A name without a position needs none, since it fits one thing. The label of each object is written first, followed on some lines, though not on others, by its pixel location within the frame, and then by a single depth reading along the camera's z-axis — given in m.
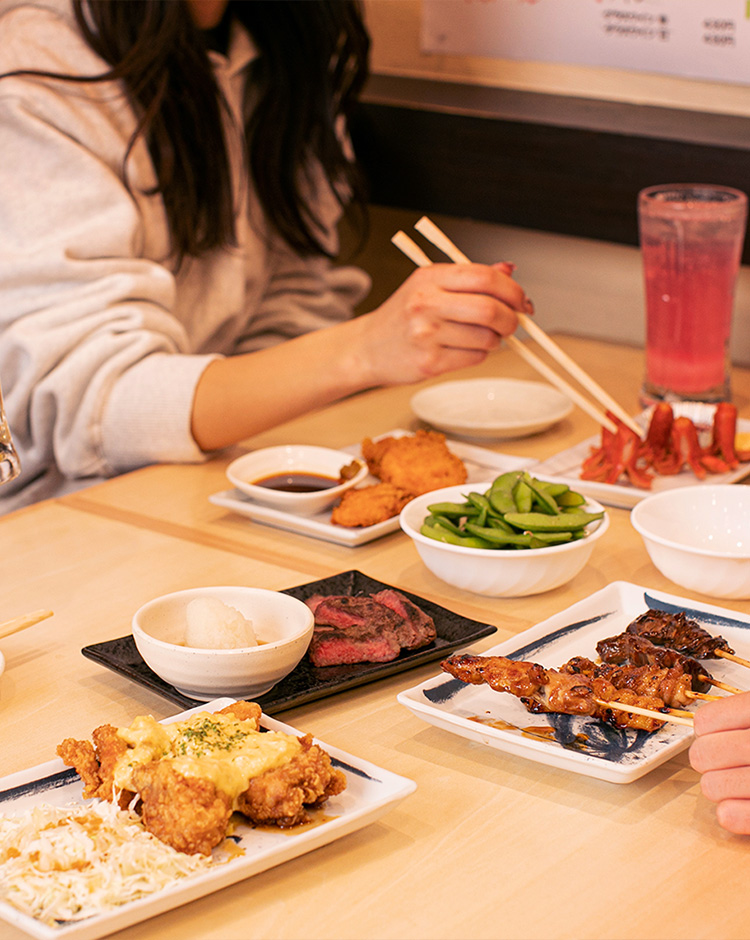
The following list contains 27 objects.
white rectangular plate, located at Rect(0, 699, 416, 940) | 0.94
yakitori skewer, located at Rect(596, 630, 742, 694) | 1.18
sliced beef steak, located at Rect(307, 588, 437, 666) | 1.21
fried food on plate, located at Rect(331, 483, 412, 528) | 1.38
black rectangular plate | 1.18
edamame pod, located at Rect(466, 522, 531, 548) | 1.28
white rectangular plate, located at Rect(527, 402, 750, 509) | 1.42
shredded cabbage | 0.96
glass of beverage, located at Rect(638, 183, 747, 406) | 1.55
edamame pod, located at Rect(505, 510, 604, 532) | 1.28
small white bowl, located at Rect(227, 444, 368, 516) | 1.40
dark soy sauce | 1.43
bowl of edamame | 1.28
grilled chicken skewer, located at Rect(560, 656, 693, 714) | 1.16
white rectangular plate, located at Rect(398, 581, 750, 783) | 1.13
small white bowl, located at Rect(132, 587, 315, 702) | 1.16
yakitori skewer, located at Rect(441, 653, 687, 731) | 1.15
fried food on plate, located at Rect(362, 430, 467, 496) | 1.42
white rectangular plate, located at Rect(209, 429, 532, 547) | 1.37
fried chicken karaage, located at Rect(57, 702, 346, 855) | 1.03
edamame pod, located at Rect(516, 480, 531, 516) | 1.30
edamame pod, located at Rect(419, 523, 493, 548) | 1.30
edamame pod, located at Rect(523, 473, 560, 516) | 1.31
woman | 1.53
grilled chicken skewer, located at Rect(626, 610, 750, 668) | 1.20
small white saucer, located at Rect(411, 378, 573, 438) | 1.55
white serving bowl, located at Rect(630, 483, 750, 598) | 1.32
